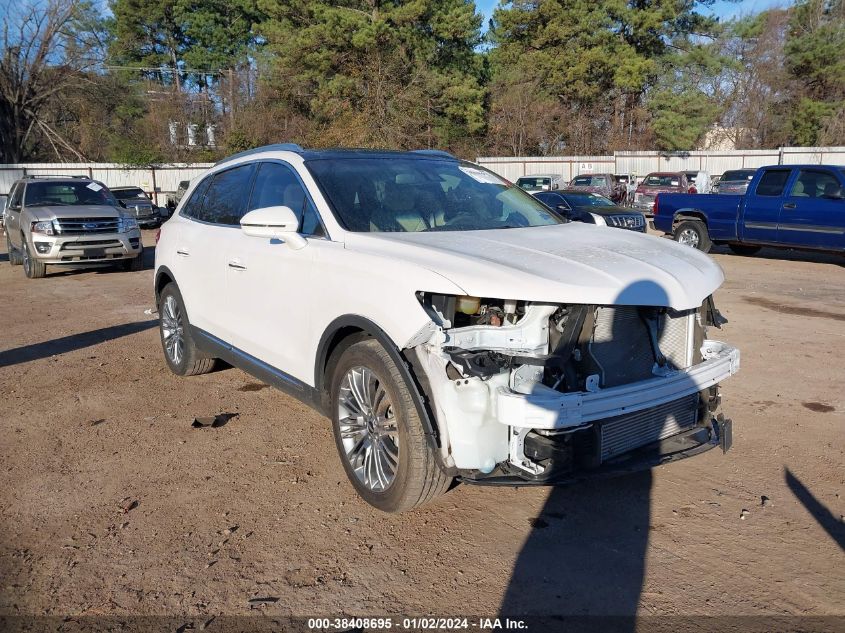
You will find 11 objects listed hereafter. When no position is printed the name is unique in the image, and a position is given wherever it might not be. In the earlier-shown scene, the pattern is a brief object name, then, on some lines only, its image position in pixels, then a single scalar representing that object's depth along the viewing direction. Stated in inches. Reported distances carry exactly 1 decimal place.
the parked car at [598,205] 627.5
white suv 122.8
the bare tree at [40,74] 1441.9
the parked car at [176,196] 1006.8
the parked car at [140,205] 913.5
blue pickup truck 490.6
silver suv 476.4
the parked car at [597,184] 1104.2
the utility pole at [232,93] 1596.0
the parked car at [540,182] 1176.2
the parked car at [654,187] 1023.6
